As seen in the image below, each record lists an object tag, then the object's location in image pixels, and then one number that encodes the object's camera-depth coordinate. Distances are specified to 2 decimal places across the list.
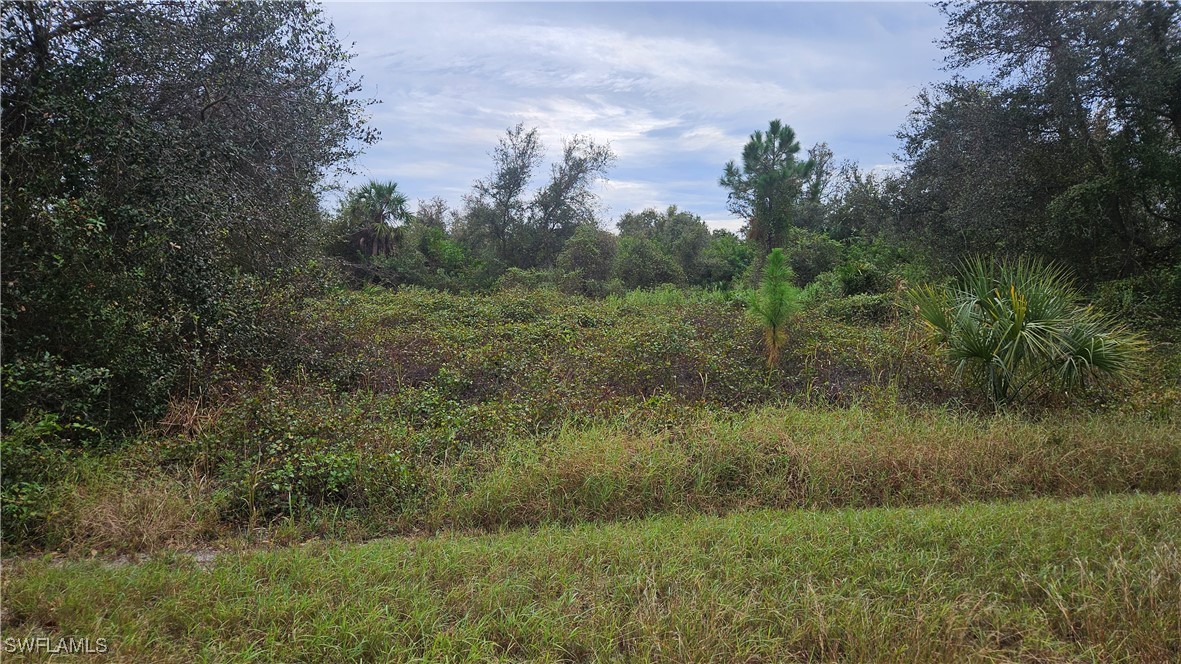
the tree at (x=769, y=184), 26.47
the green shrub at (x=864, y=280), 16.27
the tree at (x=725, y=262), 23.94
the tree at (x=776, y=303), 8.49
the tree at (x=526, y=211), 24.03
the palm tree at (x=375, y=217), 20.94
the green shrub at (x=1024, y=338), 6.29
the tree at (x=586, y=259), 20.73
